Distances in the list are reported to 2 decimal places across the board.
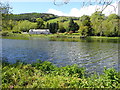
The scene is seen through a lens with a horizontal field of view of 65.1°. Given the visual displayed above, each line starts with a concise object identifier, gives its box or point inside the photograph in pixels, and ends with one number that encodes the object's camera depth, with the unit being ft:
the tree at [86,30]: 174.06
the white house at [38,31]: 261.89
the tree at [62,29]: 245.57
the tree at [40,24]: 283.14
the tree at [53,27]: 255.89
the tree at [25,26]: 239.30
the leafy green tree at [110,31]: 160.71
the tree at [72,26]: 231.95
